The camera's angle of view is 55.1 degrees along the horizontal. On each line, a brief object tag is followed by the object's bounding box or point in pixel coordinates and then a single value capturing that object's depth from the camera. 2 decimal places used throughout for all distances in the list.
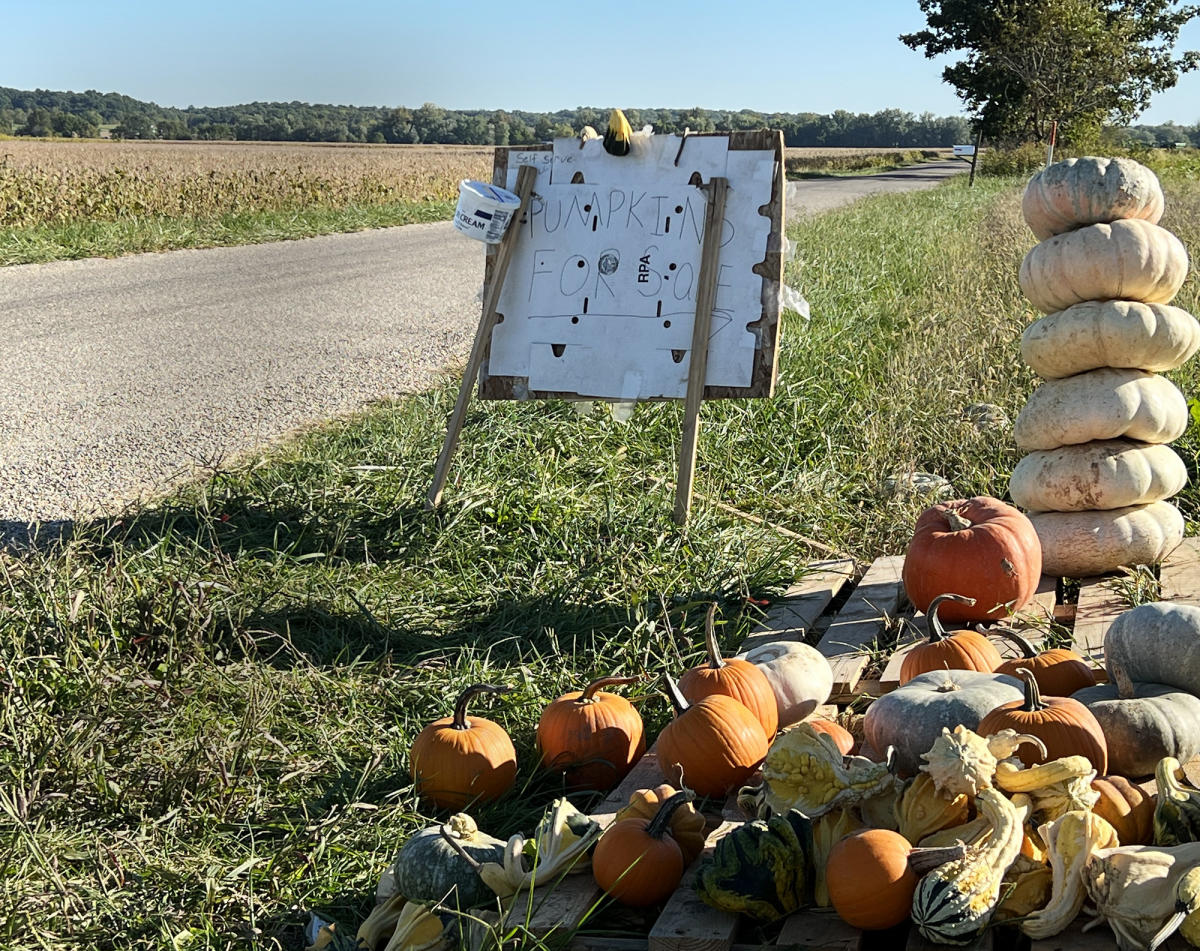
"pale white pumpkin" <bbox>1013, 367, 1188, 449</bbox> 4.56
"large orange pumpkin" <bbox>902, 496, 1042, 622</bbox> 3.97
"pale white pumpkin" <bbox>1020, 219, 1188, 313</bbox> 4.56
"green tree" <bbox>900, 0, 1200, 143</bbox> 40.56
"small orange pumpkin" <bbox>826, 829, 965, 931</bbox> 2.21
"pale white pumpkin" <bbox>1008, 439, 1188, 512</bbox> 4.54
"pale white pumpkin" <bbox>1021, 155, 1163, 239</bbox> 4.61
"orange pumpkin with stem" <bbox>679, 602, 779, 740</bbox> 3.19
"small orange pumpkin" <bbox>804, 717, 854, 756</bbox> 2.74
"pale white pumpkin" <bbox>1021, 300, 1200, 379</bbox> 4.55
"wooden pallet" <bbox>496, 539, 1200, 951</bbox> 2.30
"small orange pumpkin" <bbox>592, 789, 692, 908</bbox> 2.47
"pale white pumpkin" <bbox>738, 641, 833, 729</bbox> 3.32
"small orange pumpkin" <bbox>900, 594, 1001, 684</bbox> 3.25
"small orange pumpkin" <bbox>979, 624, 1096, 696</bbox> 3.09
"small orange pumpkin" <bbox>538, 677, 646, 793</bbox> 3.20
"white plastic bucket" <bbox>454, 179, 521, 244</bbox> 5.60
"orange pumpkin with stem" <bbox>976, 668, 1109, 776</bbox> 2.55
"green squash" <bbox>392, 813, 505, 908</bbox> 2.51
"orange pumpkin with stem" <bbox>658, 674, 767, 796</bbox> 2.91
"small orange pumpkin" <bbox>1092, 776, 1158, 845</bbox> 2.45
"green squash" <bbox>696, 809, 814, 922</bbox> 2.33
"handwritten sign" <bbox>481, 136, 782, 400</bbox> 5.58
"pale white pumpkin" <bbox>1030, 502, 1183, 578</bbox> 4.52
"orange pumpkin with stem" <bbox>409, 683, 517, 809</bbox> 3.08
